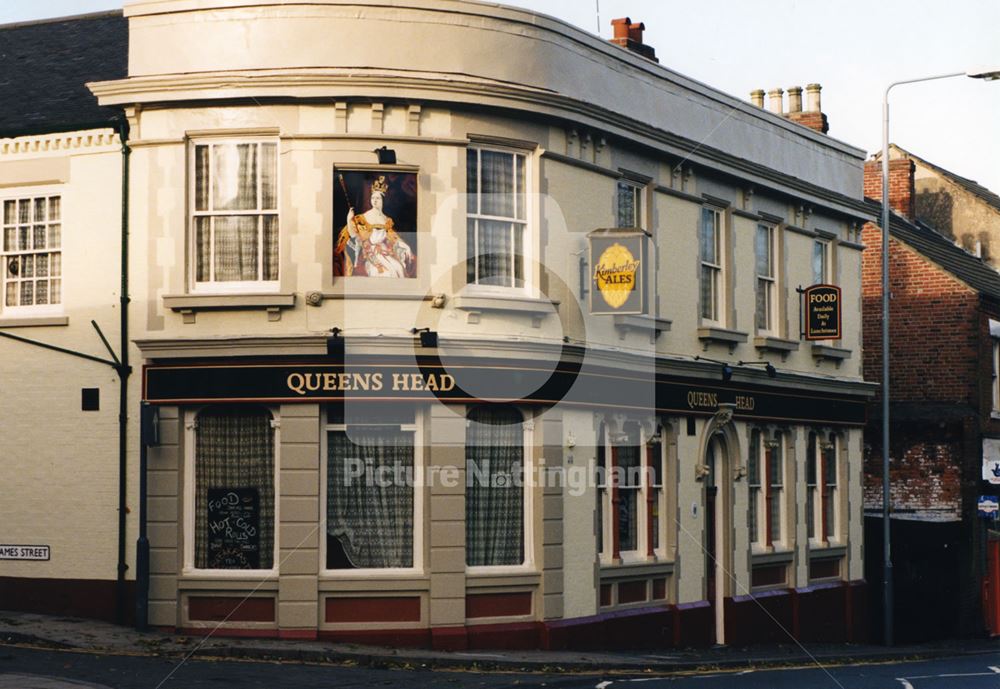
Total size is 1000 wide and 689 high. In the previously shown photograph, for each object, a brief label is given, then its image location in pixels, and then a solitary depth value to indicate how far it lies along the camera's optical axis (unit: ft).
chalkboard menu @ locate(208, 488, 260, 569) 69.00
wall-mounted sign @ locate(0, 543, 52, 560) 71.92
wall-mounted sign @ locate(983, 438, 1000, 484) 115.89
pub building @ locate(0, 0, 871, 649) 68.44
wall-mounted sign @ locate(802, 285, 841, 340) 97.55
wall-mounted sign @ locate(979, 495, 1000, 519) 111.86
